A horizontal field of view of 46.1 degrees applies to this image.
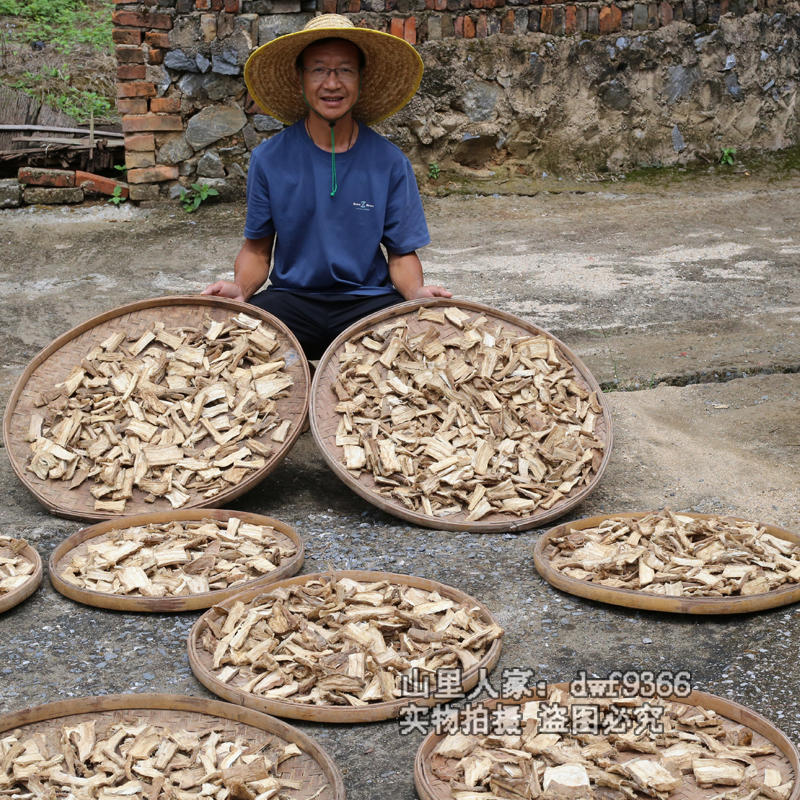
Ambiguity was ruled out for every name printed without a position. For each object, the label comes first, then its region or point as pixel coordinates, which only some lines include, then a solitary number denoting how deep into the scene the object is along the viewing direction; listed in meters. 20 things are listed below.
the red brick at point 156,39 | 6.32
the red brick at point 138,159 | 6.55
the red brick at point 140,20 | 6.28
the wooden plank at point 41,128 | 6.85
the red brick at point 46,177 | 6.52
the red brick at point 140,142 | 6.50
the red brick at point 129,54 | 6.30
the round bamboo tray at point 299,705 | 2.04
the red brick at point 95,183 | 6.61
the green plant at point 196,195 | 6.61
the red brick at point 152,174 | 6.58
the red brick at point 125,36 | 6.29
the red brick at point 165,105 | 6.45
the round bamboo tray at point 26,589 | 2.44
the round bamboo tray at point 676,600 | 2.38
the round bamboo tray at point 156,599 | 2.45
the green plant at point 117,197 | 6.61
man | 3.44
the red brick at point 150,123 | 6.46
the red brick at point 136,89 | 6.38
